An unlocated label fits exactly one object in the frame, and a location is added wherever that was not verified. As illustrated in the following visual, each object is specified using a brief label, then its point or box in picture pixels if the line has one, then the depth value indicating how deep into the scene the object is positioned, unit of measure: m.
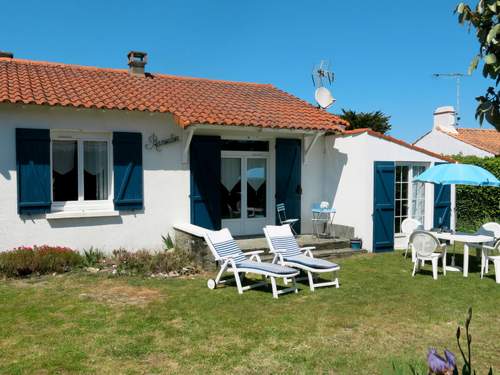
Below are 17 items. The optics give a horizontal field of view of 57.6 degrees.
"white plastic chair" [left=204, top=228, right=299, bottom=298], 7.47
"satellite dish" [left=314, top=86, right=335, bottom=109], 13.96
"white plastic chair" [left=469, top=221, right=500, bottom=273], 9.15
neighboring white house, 23.10
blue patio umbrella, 9.27
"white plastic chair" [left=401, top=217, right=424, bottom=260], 11.15
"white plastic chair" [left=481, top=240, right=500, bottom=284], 9.05
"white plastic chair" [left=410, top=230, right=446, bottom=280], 8.77
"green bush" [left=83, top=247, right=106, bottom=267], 9.33
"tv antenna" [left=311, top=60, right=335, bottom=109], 13.95
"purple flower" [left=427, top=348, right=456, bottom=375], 1.94
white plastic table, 9.11
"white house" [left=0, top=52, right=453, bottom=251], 9.36
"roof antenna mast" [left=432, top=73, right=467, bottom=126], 25.48
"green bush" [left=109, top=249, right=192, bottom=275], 9.06
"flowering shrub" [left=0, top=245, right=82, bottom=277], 8.50
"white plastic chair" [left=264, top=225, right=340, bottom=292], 8.01
